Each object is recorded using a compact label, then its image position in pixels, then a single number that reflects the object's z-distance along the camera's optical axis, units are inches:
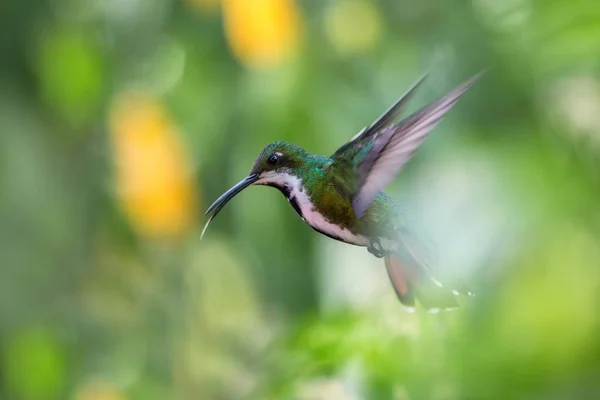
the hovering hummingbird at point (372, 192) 116.9
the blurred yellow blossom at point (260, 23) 125.1
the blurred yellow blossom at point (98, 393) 419.2
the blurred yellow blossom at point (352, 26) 277.3
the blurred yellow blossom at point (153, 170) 146.7
